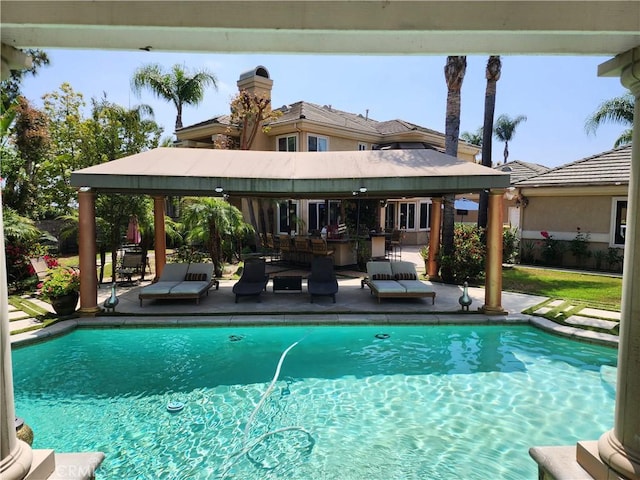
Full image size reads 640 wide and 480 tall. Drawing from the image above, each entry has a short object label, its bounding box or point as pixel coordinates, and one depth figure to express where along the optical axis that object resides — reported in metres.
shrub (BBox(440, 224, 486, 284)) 14.82
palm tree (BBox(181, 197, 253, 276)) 15.38
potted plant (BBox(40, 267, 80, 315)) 10.22
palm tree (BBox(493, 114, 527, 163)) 60.25
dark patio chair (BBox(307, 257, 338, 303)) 12.23
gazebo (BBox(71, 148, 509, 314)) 10.29
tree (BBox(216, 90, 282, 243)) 21.95
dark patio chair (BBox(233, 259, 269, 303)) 12.29
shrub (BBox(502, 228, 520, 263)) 18.61
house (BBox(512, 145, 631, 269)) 17.52
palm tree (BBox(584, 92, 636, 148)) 24.75
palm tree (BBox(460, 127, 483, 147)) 62.22
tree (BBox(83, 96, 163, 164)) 14.50
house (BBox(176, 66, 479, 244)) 22.97
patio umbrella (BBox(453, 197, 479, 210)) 25.52
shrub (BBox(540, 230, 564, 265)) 18.94
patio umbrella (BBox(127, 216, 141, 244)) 14.71
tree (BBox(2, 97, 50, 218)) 19.52
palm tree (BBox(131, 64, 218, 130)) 27.75
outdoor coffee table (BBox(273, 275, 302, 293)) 12.81
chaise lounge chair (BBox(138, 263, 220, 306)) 11.36
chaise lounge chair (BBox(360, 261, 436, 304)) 11.52
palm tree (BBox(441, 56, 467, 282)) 15.41
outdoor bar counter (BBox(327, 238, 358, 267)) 17.92
